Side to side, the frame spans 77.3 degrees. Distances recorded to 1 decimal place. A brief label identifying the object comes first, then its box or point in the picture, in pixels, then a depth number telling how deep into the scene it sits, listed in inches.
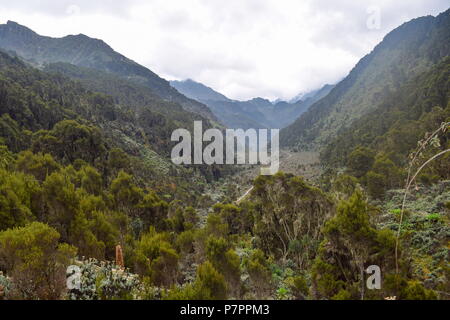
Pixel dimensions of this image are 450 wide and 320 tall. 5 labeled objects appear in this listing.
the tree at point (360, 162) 1461.6
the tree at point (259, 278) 446.3
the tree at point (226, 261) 401.7
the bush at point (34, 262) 267.1
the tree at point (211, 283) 314.7
